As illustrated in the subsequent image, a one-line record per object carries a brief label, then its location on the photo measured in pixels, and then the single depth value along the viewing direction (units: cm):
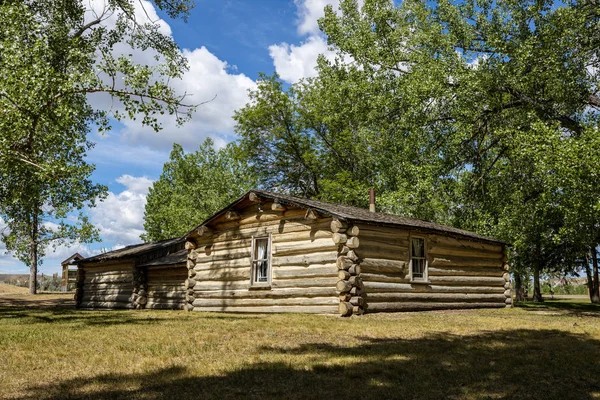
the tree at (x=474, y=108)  2081
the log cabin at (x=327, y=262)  1670
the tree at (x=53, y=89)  1576
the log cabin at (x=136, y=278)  2509
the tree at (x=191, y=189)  4447
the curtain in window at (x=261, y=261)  1938
